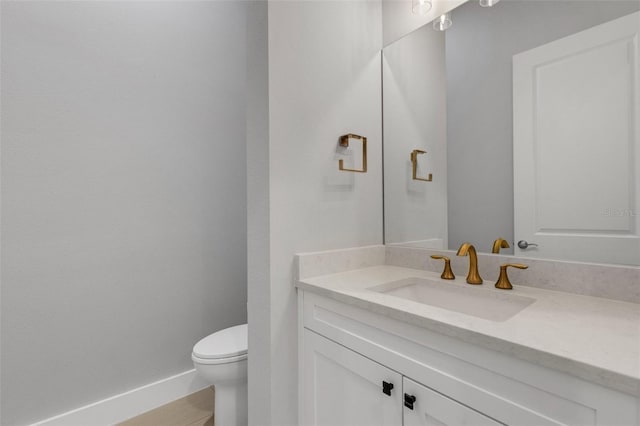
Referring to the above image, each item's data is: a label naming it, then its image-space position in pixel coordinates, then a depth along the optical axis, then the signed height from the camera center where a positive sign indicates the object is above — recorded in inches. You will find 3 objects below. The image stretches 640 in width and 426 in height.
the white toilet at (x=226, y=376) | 54.8 -30.7
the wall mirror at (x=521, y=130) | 35.8 +11.7
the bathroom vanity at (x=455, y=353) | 21.5 -13.4
